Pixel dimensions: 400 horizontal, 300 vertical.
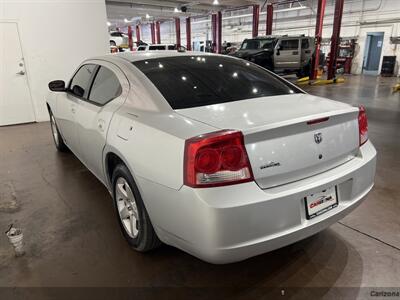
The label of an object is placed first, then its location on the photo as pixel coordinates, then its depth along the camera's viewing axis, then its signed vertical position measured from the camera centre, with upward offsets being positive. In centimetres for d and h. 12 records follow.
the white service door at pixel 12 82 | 578 -44
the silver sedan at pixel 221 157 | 137 -50
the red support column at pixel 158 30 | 2527 +213
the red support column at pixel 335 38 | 1212 +59
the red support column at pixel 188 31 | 2131 +169
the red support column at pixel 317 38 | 1238 +60
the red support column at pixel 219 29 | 1826 +150
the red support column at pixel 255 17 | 1588 +190
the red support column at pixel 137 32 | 2895 +228
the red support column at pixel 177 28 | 2154 +196
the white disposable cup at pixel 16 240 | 194 -112
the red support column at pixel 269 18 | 1502 +174
